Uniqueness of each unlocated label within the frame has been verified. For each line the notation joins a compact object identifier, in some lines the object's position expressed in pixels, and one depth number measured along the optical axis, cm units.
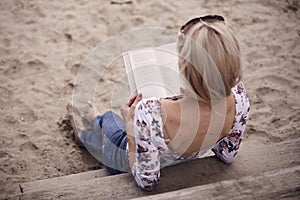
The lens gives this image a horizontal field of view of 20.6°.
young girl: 257
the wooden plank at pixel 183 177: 287
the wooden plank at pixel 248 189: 262
